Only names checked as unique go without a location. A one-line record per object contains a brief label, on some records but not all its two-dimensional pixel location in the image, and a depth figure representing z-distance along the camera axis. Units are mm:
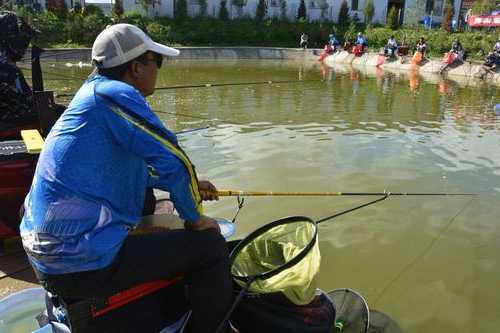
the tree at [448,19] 33500
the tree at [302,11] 40812
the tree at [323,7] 41781
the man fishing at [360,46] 28438
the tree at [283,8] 40656
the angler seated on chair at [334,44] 31084
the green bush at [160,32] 32125
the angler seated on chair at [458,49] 23995
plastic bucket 2730
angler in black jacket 4234
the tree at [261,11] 39034
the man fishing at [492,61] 21156
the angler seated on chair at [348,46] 29872
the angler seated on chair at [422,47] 25469
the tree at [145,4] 36497
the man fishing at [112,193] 1867
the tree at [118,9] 33456
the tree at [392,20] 35844
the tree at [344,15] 39875
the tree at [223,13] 38375
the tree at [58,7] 31922
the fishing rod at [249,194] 3038
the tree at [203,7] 38494
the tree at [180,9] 37184
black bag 2311
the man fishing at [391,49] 26375
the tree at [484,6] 30984
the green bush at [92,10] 32050
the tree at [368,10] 39469
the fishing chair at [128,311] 2006
